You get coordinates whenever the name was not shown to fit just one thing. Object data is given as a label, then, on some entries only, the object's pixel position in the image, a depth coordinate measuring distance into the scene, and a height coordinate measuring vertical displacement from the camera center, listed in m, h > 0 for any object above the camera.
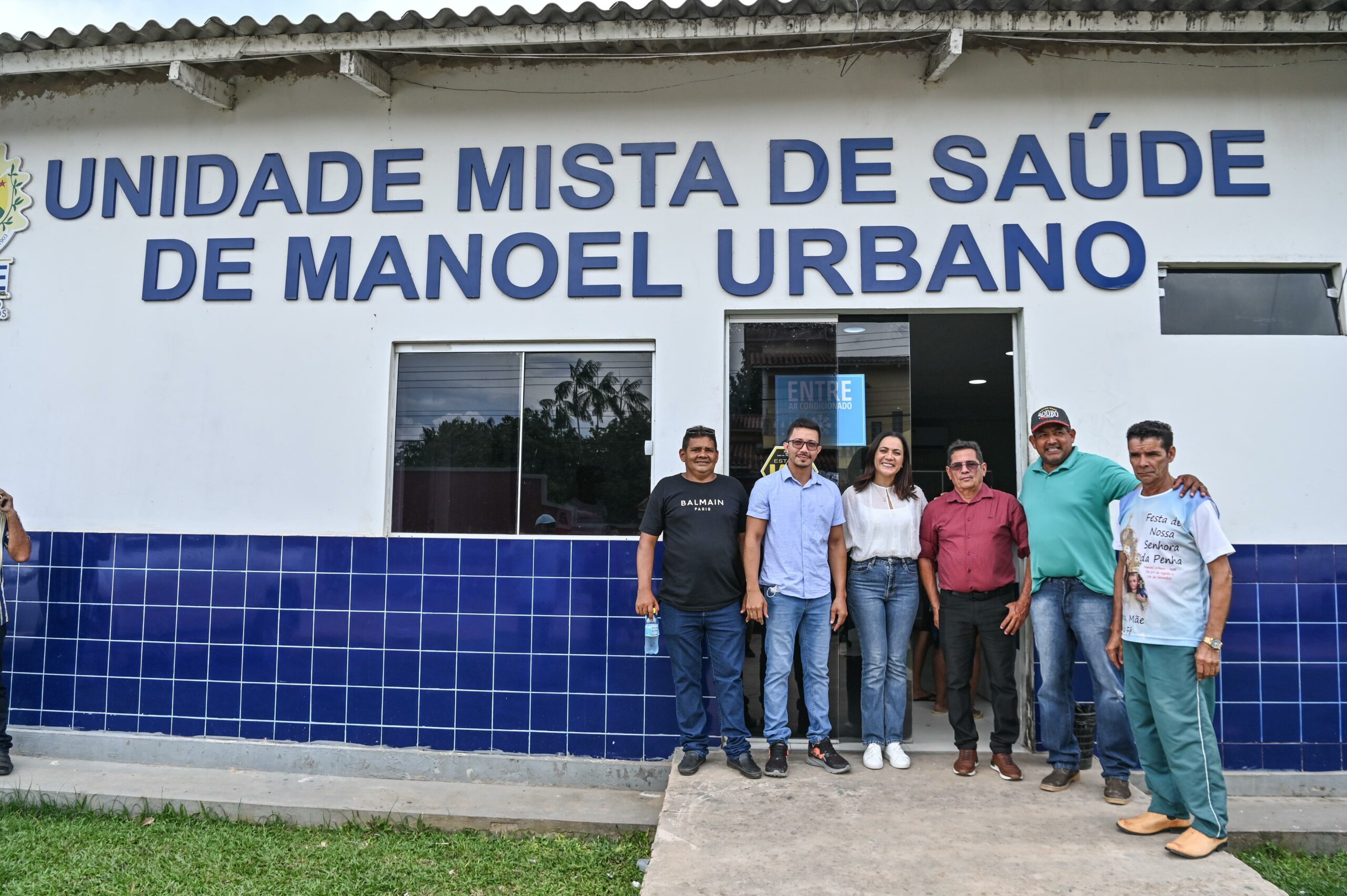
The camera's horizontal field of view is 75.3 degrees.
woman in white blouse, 4.47 -0.53
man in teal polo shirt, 4.07 -0.39
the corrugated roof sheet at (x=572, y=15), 4.51 +2.55
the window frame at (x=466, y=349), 5.13 +0.85
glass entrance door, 4.97 +0.57
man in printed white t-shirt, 3.37 -0.55
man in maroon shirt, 4.27 -0.47
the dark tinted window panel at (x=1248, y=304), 4.93 +1.13
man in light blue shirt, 4.39 -0.40
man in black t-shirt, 4.43 -0.48
